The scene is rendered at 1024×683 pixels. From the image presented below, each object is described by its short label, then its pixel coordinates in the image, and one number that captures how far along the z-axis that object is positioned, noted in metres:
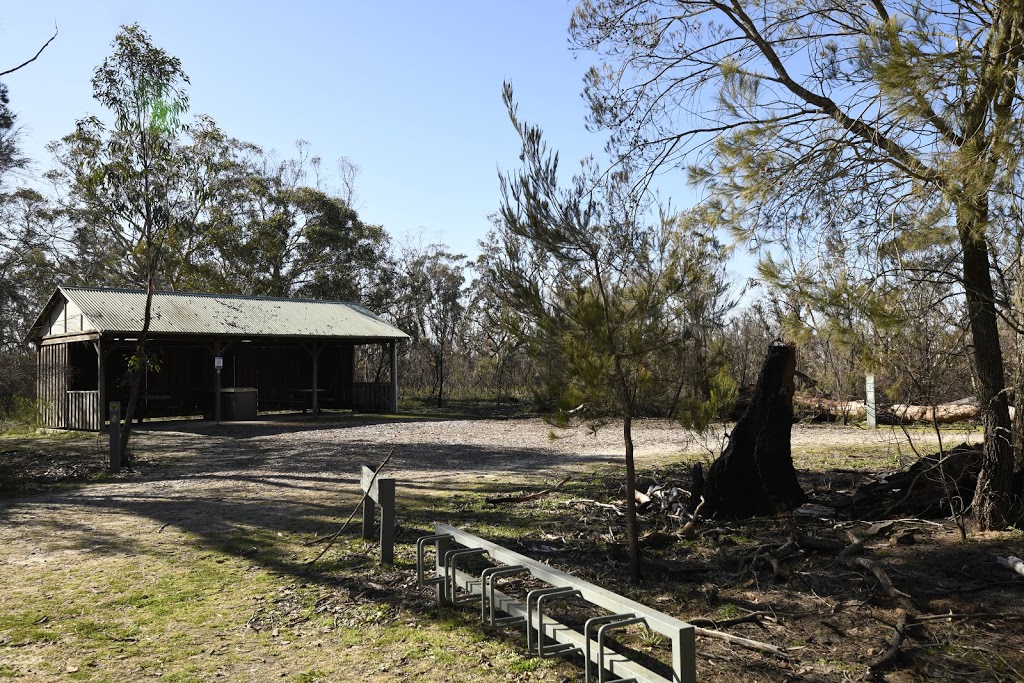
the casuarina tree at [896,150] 4.66
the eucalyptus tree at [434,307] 33.41
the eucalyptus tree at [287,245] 31.91
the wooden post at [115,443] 11.14
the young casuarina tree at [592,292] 5.28
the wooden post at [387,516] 5.80
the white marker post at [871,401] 14.71
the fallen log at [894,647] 3.79
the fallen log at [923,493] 6.59
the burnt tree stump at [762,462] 7.13
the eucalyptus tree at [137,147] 12.34
